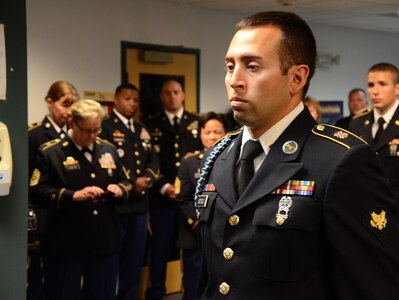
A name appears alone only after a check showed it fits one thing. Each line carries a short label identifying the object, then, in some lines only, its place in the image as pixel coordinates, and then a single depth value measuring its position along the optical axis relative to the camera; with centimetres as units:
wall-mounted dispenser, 215
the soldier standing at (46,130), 423
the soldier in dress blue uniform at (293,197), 145
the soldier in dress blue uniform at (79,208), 345
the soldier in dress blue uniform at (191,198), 412
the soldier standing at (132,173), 447
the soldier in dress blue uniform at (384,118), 405
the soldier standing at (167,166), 488
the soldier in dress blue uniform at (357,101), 672
